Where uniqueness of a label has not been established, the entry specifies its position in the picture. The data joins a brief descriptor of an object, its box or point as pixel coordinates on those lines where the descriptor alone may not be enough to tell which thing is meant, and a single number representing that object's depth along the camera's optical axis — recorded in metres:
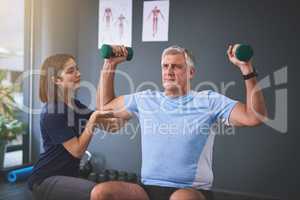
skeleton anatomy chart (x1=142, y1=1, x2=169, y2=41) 2.75
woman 1.64
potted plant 3.12
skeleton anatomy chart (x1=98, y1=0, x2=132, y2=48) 2.91
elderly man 1.64
